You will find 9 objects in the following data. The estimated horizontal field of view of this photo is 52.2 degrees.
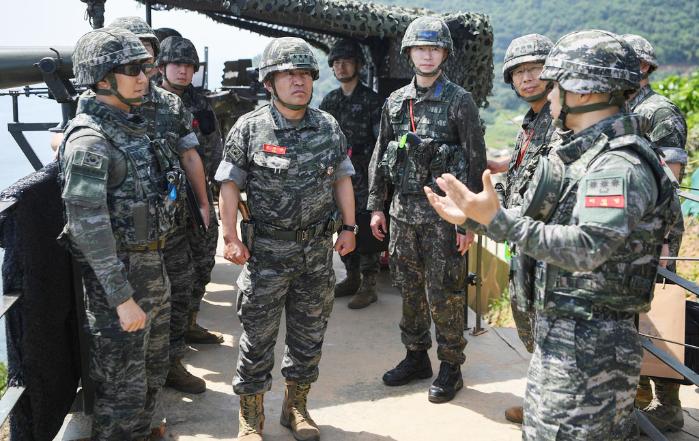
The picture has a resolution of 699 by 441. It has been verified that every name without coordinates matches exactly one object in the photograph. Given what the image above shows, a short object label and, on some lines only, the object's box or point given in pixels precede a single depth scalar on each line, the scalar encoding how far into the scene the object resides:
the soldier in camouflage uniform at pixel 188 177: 4.14
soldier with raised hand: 2.50
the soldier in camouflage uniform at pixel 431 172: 4.37
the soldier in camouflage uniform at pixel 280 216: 3.71
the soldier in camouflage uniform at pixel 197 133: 4.98
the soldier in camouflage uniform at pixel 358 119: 6.24
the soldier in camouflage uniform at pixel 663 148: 4.07
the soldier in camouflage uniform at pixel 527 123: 3.88
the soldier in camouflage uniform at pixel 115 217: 3.05
